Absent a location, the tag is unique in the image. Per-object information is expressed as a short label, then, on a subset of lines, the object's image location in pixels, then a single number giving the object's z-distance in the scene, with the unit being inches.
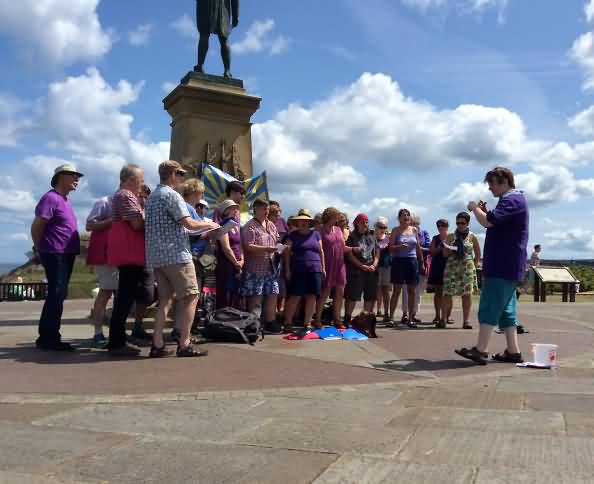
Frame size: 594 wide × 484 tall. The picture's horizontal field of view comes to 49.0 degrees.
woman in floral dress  356.2
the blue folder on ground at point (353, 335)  300.0
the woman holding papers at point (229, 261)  282.4
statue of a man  442.0
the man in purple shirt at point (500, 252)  224.7
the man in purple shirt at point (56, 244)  246.2
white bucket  225.6
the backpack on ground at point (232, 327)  271.0
